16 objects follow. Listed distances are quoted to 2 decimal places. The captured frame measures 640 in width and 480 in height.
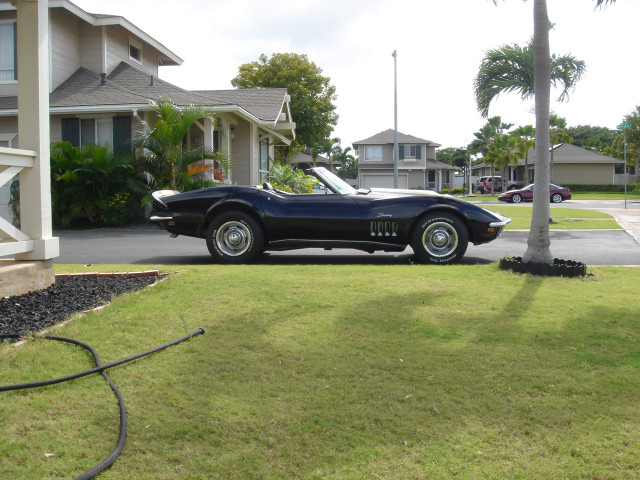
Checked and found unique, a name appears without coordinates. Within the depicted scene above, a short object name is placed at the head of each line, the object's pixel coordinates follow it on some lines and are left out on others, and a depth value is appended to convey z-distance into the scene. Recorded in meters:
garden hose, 2.64
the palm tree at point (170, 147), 15.53
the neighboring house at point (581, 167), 55.53
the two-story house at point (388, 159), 56.94
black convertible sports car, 8.09
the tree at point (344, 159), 106.94
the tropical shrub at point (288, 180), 19.30
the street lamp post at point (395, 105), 29.47
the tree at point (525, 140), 53.22
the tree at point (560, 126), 50.73
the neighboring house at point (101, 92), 17.08
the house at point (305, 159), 63.27
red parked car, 37.41
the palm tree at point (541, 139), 7.25
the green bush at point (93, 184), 15.47
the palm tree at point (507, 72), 16.53
